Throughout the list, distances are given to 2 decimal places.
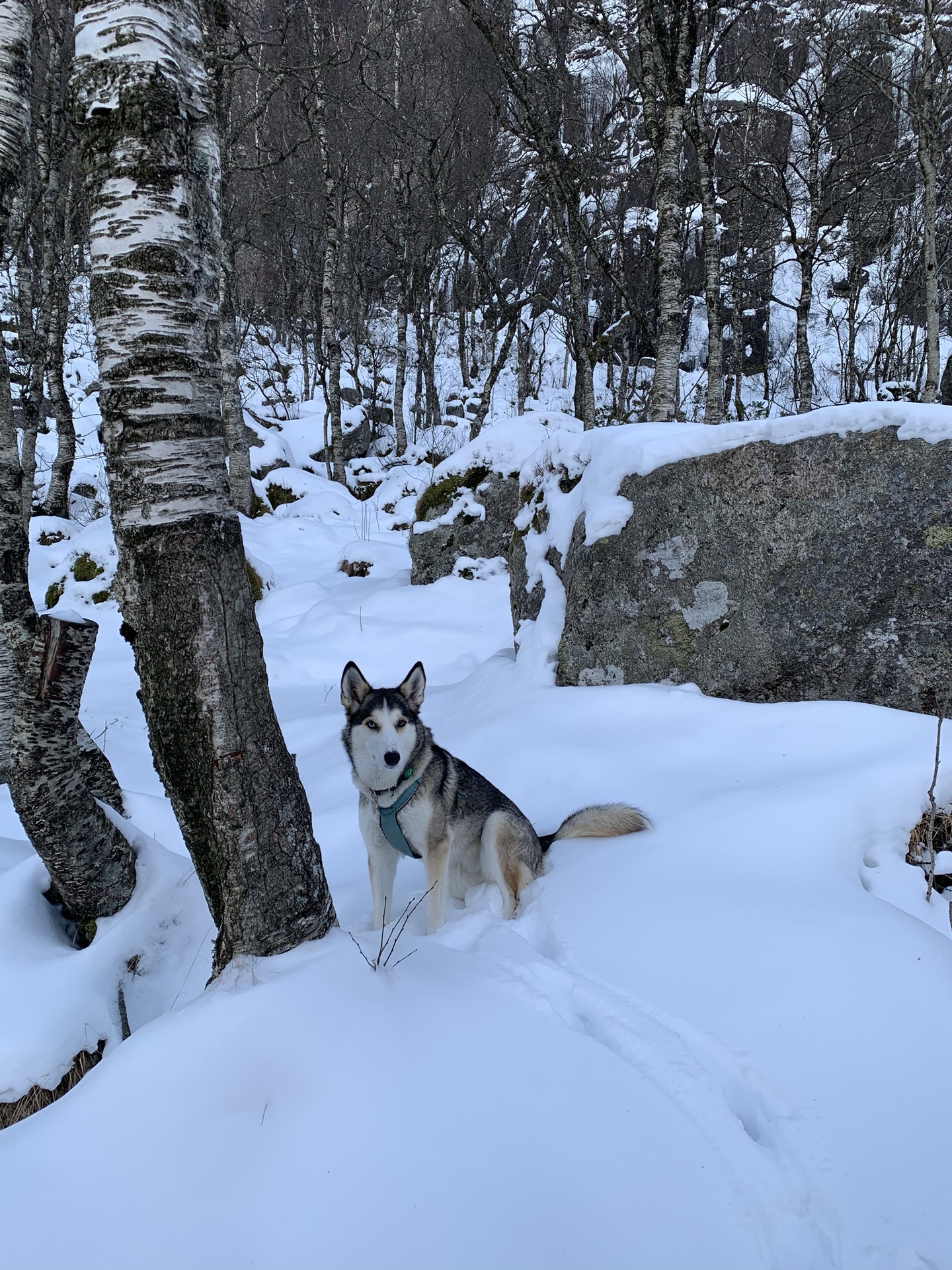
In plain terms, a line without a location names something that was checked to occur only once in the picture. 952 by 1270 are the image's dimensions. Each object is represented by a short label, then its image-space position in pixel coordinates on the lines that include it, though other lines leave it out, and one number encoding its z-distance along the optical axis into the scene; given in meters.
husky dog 3.30
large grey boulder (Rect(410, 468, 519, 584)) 8.93
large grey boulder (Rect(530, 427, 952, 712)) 3.85
